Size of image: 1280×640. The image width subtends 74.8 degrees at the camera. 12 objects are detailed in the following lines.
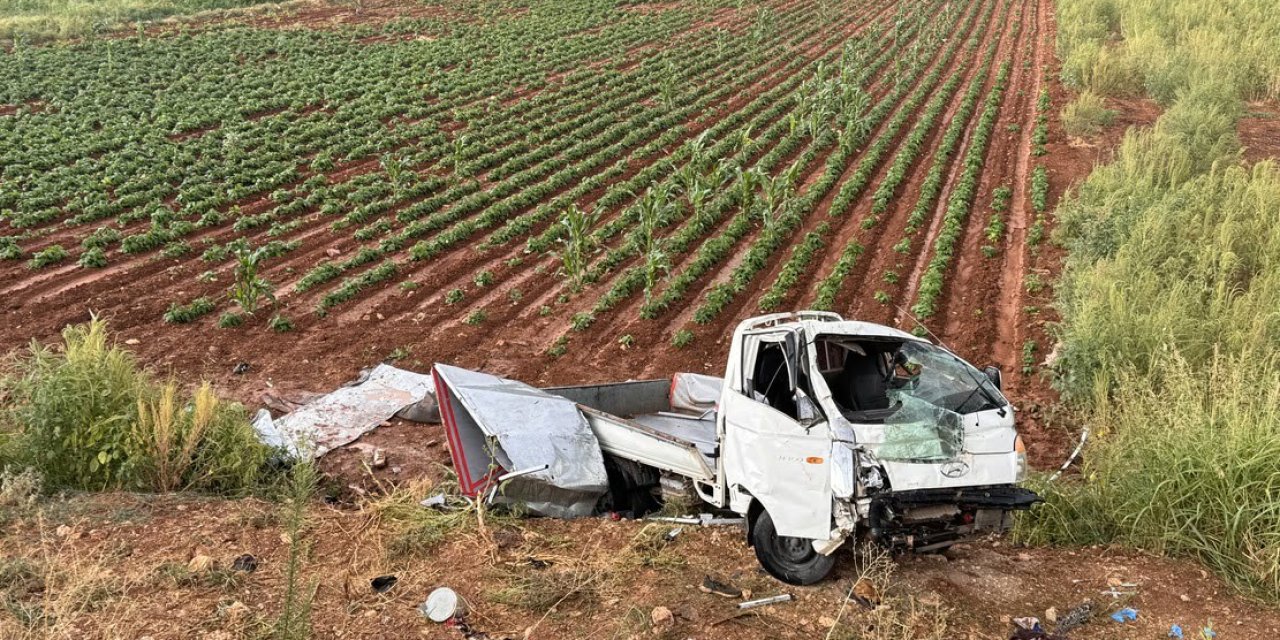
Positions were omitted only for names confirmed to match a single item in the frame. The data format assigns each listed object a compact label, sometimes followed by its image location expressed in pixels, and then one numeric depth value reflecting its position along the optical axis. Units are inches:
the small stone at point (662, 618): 212.3
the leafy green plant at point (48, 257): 571.5
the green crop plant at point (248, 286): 493.0
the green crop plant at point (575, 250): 550.0
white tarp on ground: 345.7
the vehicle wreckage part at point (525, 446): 283.0
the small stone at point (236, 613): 206.8
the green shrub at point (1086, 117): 859.4
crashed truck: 226.2
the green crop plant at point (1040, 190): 689.0
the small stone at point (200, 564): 227.4
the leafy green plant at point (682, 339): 481.1
